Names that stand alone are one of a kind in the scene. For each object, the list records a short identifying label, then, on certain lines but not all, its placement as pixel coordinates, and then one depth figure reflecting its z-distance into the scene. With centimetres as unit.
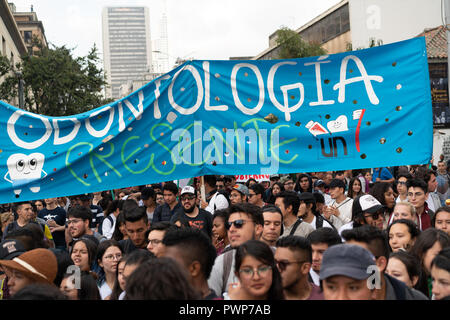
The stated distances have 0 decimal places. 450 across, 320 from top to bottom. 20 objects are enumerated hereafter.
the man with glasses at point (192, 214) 770
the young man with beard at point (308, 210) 752
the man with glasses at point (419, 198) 737
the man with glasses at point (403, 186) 831
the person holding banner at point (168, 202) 885
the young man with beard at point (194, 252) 397
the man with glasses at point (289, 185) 1229
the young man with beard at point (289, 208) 697
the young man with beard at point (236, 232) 474
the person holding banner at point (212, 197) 902
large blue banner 668
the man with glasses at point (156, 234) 574
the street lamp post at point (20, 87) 2279
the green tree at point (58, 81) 3155
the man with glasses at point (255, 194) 967
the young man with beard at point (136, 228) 659
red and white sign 1374
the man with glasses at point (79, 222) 747
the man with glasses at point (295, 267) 429
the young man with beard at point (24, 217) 883
